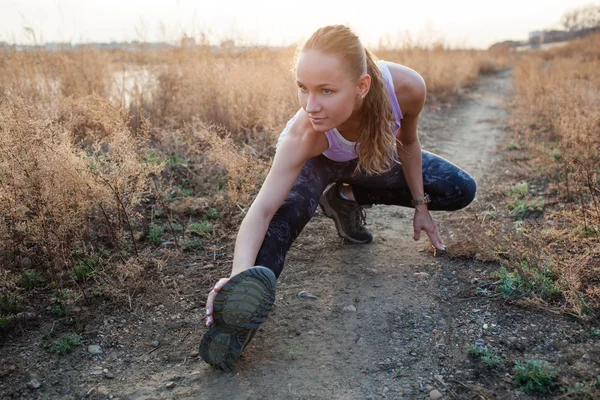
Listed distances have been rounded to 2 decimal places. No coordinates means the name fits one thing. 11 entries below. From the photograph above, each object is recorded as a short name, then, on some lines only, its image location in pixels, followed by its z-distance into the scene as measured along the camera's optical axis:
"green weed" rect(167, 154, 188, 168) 3.83
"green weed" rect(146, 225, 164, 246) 2.93
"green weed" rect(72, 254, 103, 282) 2.47
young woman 1.78
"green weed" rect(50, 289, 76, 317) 2.21
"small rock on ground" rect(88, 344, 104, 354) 2.00
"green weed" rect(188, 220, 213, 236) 3.03
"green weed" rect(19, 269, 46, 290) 2.36
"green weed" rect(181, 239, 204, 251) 2.88
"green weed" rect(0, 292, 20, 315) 2.16
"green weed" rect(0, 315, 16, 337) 2.06
